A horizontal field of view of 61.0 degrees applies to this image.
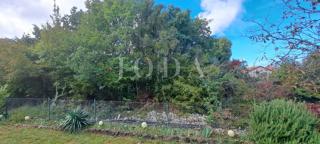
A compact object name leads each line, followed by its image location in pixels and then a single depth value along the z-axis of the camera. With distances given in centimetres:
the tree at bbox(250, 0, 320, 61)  284
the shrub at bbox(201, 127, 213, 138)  676
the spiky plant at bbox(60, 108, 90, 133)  810
